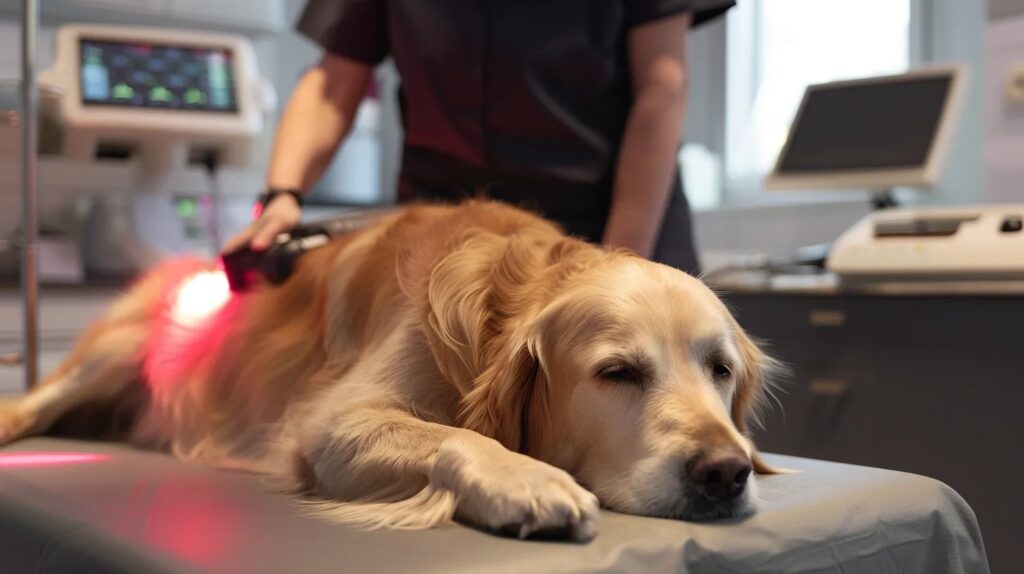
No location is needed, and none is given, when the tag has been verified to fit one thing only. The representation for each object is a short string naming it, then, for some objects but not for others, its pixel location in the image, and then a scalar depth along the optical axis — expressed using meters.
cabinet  1.96
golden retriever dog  0.91
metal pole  2.02
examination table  0.78
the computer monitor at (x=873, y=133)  2.38
